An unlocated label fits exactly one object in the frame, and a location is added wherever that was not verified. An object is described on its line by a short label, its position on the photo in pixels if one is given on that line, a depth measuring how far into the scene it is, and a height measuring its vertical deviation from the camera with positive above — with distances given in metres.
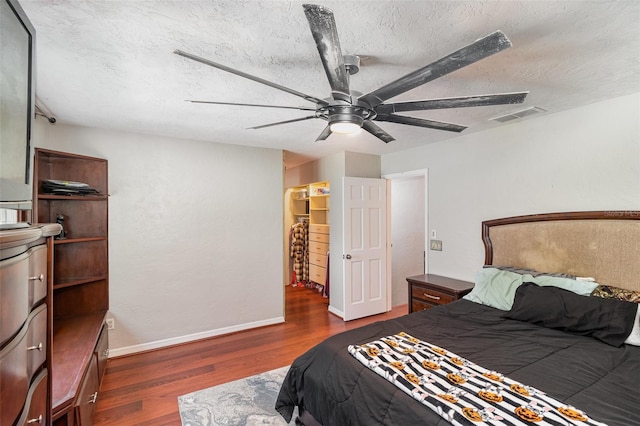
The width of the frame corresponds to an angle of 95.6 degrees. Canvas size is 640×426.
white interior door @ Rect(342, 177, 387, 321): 4.07 -0.46
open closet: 5.48 -0.42
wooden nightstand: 3.04 -0.83
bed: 1.30 -0.82
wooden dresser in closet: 5.41 -0.70
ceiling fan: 1.05 +0.61
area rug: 2.17 -1.52
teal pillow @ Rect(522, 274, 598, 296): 2.20 -0.55
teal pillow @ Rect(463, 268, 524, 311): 2.52 -0.67
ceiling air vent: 2.55 +0.92
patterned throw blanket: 1.18 -0.82
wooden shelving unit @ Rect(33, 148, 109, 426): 2.48 -0.32
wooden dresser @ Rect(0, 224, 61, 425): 0.67 -0.31
